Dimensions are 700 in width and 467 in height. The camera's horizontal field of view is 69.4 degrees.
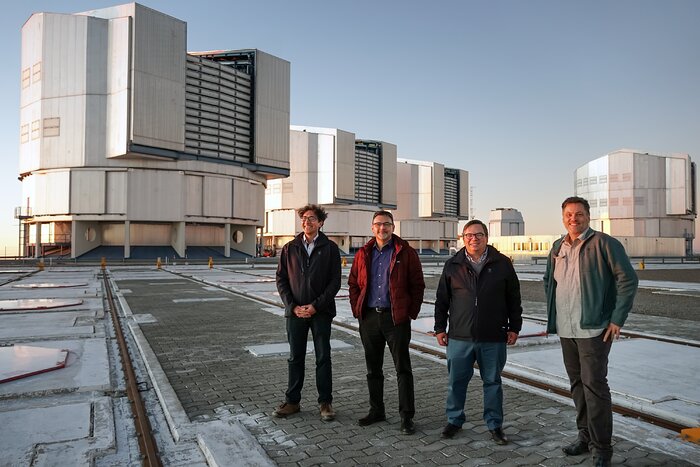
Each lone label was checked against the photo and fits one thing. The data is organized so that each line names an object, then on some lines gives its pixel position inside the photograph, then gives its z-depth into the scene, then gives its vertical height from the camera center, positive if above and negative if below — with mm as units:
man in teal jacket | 3566 -497
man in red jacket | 4395 -543
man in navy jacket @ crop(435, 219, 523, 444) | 4113 -656
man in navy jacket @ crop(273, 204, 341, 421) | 4691 -545
